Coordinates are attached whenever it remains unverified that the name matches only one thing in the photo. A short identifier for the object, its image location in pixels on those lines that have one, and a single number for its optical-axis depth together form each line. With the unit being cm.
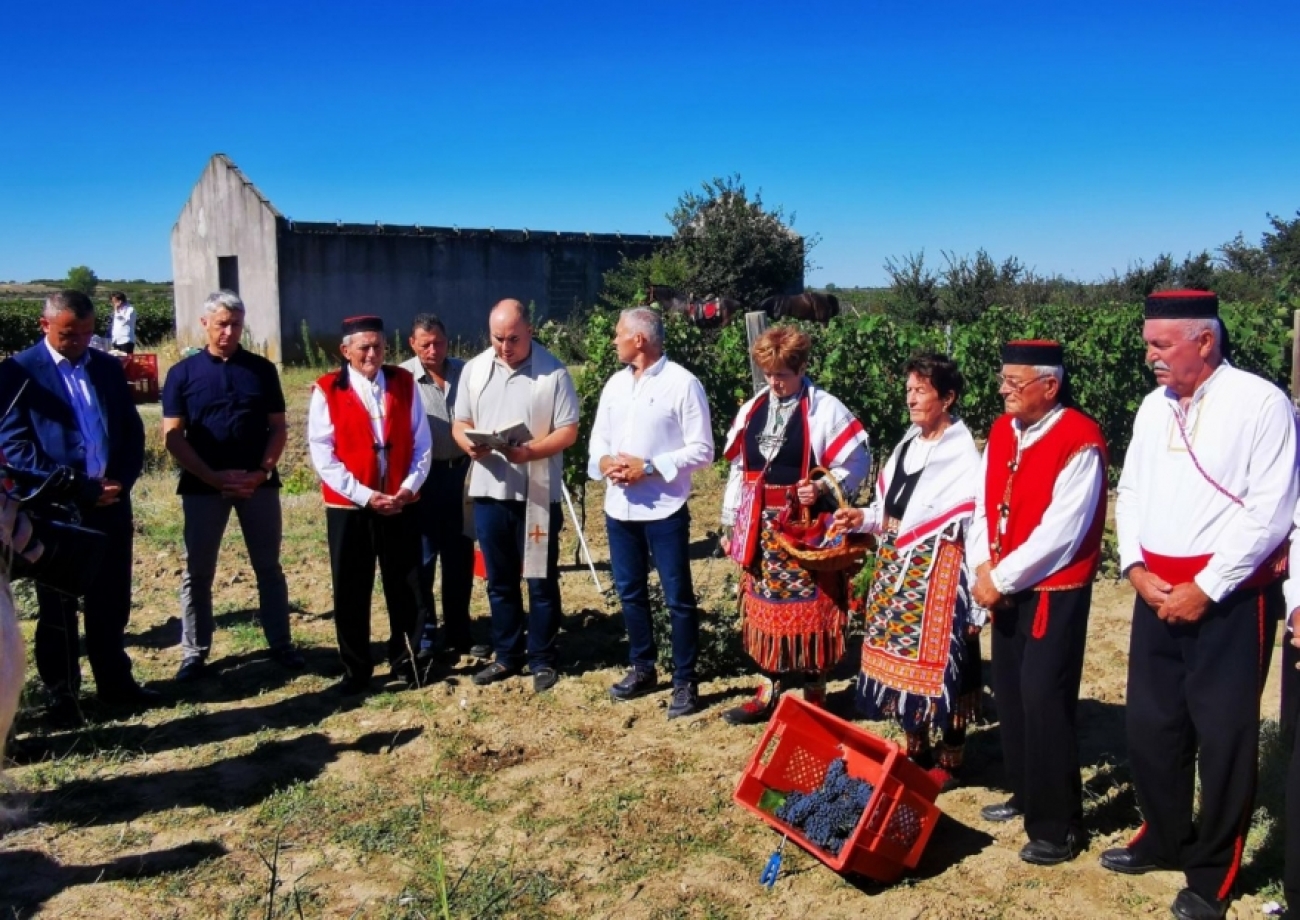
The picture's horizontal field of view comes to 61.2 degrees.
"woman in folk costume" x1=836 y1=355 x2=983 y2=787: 409
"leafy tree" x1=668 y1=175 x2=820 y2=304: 2205
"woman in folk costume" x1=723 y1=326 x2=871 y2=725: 470
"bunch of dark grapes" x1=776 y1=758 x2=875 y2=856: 366
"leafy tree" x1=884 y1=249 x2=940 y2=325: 2050
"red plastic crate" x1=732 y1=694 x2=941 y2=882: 356
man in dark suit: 504
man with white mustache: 316
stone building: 2009
